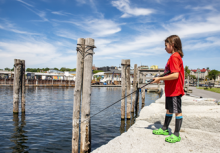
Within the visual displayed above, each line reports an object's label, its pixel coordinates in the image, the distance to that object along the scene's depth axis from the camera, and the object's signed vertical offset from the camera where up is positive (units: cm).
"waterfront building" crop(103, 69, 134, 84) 7331 +77
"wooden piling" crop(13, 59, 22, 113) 1004 +4
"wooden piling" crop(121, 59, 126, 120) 960 -14
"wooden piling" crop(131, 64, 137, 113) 1365 -7
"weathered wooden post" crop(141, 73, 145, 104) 1720 -162
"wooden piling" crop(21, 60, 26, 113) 1054 -54
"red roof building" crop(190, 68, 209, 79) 13398 +507
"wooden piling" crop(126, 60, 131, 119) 980 -11
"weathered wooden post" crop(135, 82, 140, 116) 1398 -200
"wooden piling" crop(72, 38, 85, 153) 459 -47
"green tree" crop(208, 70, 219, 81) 9750 +268
